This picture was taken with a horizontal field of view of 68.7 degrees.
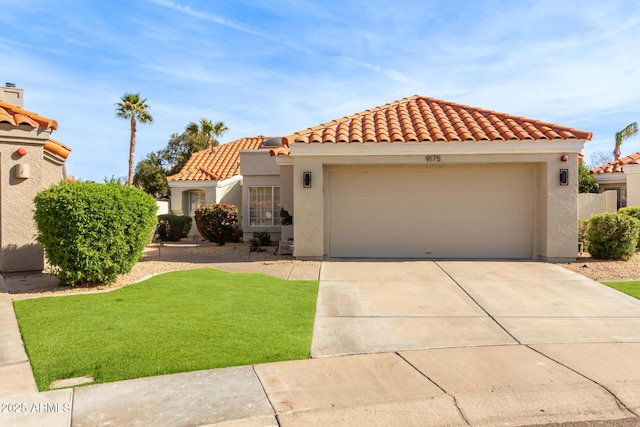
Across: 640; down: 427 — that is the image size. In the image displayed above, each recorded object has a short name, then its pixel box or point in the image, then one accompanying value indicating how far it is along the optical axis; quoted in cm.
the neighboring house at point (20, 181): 1007
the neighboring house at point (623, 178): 2138
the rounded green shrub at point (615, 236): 1186
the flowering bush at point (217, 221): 1773
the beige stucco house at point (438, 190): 1214
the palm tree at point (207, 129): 4034
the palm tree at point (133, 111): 3356
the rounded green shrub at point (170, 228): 2019
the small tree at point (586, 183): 2302
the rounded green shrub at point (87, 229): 838
